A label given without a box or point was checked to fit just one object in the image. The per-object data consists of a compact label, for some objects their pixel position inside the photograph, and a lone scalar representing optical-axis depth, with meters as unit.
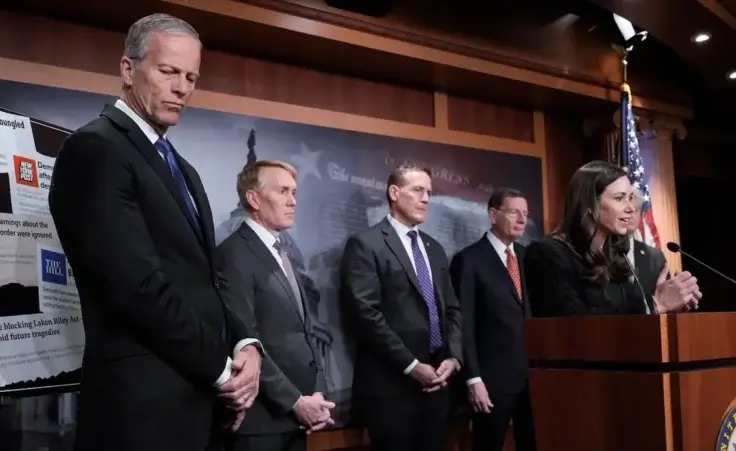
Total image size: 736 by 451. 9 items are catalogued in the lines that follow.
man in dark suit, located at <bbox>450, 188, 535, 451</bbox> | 3.21
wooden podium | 1.44
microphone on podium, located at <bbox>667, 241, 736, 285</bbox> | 2.03
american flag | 4.04
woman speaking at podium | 1.96
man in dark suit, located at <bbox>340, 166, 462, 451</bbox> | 2.84
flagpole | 4.04
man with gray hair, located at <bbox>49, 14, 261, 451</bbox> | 1.32
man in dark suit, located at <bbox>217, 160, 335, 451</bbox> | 2.33
